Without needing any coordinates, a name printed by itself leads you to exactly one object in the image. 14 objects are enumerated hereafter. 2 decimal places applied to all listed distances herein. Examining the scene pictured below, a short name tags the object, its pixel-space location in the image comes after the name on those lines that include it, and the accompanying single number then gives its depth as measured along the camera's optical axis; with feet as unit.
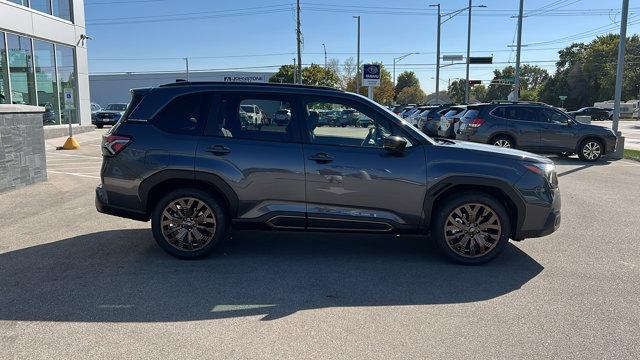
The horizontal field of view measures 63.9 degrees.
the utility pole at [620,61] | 51.78
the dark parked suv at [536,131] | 49.08
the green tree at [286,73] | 210.79
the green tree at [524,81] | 394.93
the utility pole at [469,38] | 129.08
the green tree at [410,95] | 379.96
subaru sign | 82.10
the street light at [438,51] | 129.29
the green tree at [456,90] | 464.77
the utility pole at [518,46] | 81.97
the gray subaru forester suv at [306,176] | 17.28
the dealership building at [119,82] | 249.96
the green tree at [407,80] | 438.81
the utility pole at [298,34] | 141.60
